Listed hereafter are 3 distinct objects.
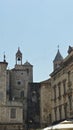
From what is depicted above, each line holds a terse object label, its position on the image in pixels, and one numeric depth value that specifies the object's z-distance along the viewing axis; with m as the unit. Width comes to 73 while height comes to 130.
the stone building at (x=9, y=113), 66.31
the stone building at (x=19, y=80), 81.50
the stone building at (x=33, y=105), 77.69
